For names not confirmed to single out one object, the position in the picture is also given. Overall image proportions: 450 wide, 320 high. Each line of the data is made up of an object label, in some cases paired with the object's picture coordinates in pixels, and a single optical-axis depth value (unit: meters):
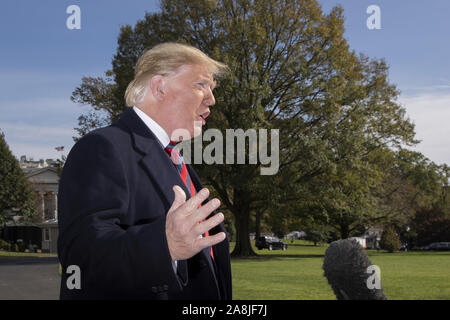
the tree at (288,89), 27.98
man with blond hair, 1.68
